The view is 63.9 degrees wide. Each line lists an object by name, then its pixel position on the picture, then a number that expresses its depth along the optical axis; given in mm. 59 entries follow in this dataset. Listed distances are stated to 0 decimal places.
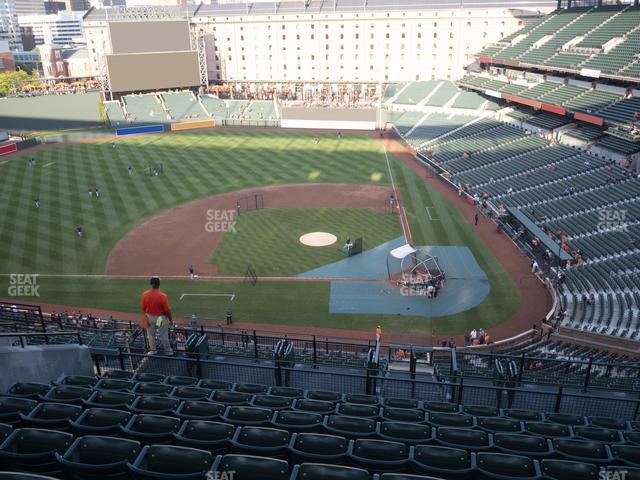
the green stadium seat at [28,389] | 9297
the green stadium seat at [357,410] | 9125
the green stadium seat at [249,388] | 10258
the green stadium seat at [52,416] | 7719
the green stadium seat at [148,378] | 10555
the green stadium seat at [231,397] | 9268
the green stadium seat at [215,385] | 10391
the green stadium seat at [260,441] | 7207
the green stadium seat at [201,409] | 8469
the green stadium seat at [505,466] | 6992
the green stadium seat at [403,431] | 8070
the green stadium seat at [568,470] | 6961
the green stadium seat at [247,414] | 8344
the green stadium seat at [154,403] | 8570
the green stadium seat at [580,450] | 7707
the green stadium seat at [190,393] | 9445
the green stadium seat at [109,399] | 8508
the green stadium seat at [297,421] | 8062
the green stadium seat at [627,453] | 7726
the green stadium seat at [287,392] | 10150
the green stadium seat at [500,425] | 8859
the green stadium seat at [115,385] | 9758
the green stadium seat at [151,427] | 7445
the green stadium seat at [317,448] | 7125
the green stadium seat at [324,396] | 10078
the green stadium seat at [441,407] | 9948
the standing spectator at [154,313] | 12211
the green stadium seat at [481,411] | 10039
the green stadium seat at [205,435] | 7273
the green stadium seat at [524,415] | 9898
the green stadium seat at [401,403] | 10148
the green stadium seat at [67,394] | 8742
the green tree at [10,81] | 88012
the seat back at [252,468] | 6477
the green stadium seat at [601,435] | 8789
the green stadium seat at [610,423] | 9766
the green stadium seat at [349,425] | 8009
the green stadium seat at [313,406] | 9111
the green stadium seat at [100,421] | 7547
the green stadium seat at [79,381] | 9914
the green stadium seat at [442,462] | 6980
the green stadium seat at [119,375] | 10730
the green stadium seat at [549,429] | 8930
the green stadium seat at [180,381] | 10336
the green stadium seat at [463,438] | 7926
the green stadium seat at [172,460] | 6602
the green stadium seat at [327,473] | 6402
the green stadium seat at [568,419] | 9891
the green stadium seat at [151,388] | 9543
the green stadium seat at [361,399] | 10021
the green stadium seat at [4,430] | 7007
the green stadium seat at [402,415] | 9016
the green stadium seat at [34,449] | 6598
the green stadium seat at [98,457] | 6457
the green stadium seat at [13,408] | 7905
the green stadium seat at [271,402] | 9250
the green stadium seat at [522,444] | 7824
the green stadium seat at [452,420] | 9039
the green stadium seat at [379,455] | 7059
